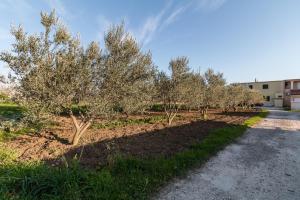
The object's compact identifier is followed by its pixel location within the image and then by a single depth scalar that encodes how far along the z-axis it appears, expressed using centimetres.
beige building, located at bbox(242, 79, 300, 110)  6291
